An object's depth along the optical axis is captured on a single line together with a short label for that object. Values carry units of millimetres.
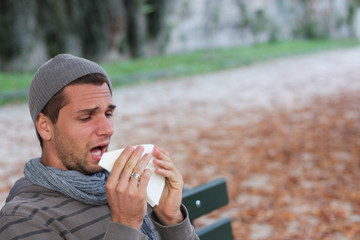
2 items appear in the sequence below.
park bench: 2320
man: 1477
